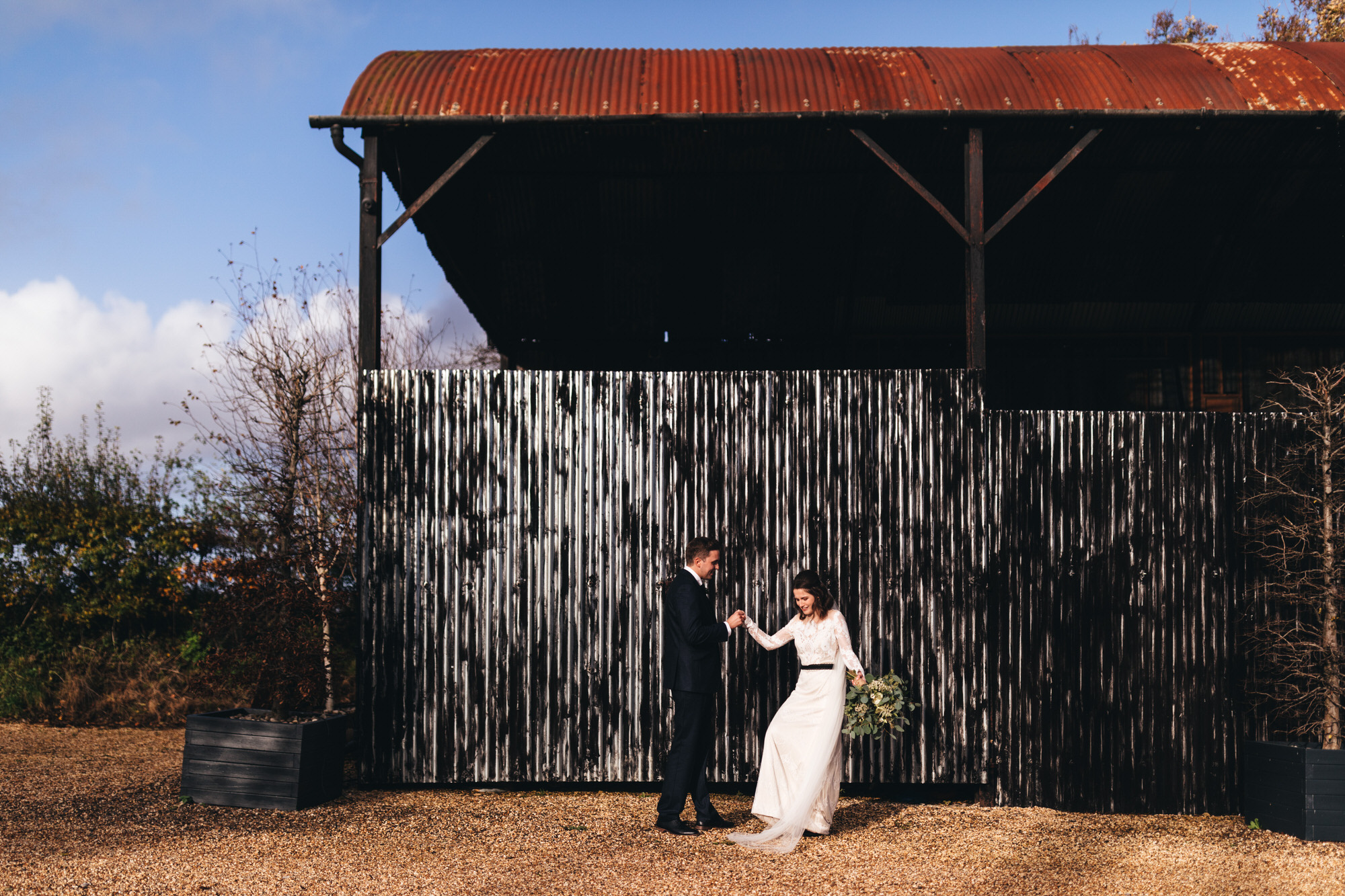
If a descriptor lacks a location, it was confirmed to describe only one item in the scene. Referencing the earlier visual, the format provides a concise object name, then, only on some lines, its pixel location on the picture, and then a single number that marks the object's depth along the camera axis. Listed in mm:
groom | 5723
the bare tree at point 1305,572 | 6195
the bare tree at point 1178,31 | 19641
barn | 6715
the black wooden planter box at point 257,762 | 6219
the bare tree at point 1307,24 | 15750
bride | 5688
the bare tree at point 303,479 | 8055
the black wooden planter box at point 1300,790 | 5867
